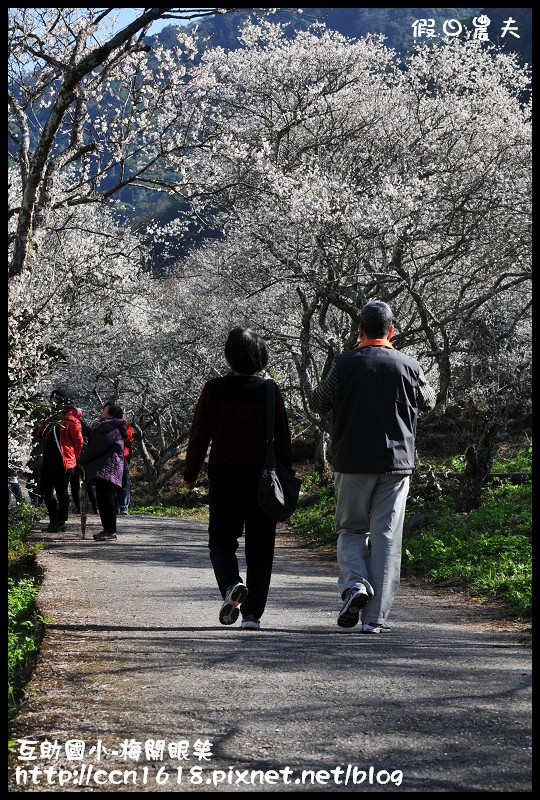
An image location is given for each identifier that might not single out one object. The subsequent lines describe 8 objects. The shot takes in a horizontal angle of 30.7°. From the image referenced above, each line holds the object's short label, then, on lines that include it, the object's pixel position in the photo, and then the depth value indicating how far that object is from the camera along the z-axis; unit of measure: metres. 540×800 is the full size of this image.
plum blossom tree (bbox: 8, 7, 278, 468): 9.24
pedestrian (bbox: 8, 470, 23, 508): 16.08
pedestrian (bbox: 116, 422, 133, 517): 19.44
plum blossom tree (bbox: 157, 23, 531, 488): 15.07
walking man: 6.22
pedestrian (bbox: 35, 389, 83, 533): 13.38
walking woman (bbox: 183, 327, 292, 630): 6.39
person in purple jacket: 12.51
